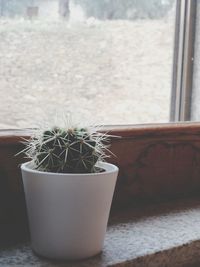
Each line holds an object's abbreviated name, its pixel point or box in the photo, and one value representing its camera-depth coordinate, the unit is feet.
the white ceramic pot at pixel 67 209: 1.73
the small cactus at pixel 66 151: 1.77
